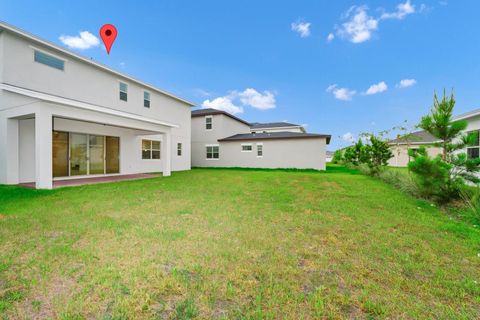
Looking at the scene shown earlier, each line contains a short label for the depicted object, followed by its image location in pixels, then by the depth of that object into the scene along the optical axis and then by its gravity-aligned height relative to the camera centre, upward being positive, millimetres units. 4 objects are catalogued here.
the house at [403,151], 24797 +931
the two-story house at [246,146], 19203 +1177
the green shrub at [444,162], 6559 -120
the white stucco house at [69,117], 7961 +1822
